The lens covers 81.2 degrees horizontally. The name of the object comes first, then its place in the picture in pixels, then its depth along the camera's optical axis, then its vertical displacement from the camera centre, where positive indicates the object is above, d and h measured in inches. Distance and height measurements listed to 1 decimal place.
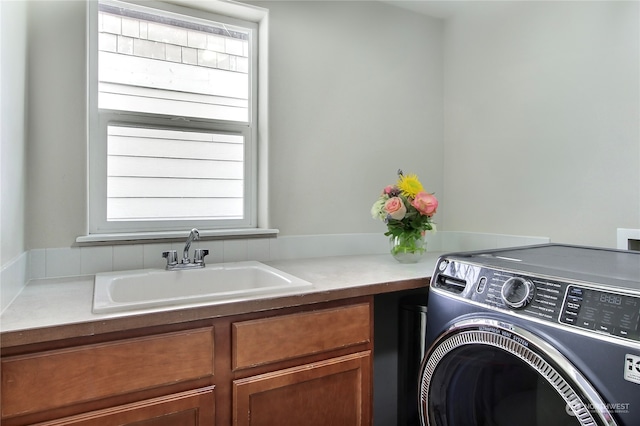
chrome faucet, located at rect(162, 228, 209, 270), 62.6 -9.2
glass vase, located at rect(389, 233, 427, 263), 72.5 -8.4
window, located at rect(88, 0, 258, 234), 65.9 +16.0
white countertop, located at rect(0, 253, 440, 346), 37.1 -12.0
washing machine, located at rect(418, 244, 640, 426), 32.8 -13.8
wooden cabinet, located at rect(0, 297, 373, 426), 36.4 -19.4
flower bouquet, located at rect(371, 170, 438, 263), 71.1 -2.2
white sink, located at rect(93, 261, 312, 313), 51.5 -12.6
